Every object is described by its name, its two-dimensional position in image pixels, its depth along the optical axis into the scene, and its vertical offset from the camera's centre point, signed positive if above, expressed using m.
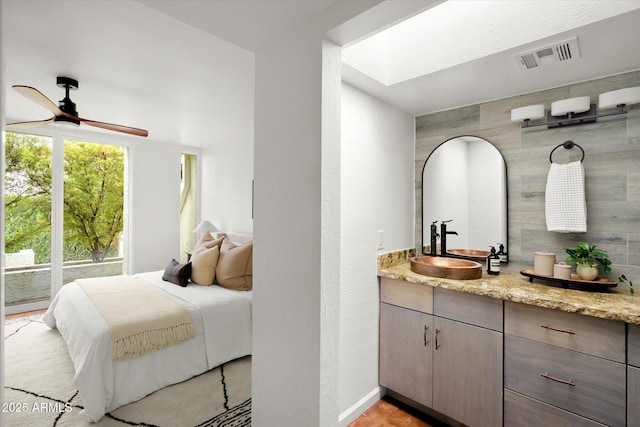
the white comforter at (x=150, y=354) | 2.07 -1.06
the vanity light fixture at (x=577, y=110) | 1.82 +0.66
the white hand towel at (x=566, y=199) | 1.97 +0.09
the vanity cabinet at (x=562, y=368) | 1.45 -0.77
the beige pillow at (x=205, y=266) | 3.40 -0.59
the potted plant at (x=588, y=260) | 1.84 -0.28
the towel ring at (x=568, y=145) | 2.03 +0.45
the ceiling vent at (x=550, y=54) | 1.59 +0.85
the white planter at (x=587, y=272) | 1.83 -0.34
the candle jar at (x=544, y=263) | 1.97 -0.31
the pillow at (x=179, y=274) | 3.34 -0.67
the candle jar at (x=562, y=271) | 1.86 -0.35
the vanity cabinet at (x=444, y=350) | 1.81 -0.88
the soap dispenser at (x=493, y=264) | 2.20 -0.36
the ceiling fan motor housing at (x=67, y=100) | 2.61 +0.98
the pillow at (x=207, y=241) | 3.85 -0.37
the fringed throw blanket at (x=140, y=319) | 2.24 -0.82
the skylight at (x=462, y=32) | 1.45 +0.98
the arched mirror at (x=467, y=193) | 2.36 +0.16
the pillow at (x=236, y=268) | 3.33 -0.61
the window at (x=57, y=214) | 4.03 -0.03
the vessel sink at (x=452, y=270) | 2.02 -0.38
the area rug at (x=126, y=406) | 2.05 -1.35
